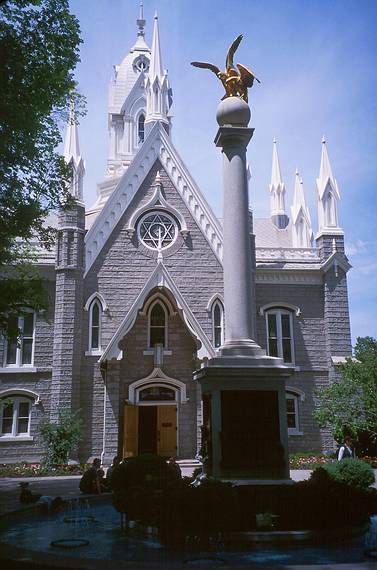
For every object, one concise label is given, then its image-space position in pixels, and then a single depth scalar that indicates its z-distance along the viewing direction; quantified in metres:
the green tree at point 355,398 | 21.12
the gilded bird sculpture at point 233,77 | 13.12
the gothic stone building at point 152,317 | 23.98
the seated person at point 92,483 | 14.06
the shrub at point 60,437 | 22.12
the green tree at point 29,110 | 13.03
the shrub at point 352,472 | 10.63
